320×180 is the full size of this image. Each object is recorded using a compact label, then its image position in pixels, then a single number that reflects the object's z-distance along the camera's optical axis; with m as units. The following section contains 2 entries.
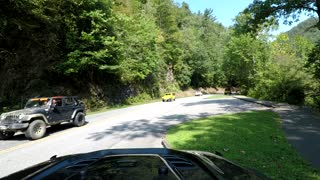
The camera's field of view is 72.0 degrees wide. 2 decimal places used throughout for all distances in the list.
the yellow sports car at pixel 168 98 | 32.75
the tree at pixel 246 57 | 41.85
